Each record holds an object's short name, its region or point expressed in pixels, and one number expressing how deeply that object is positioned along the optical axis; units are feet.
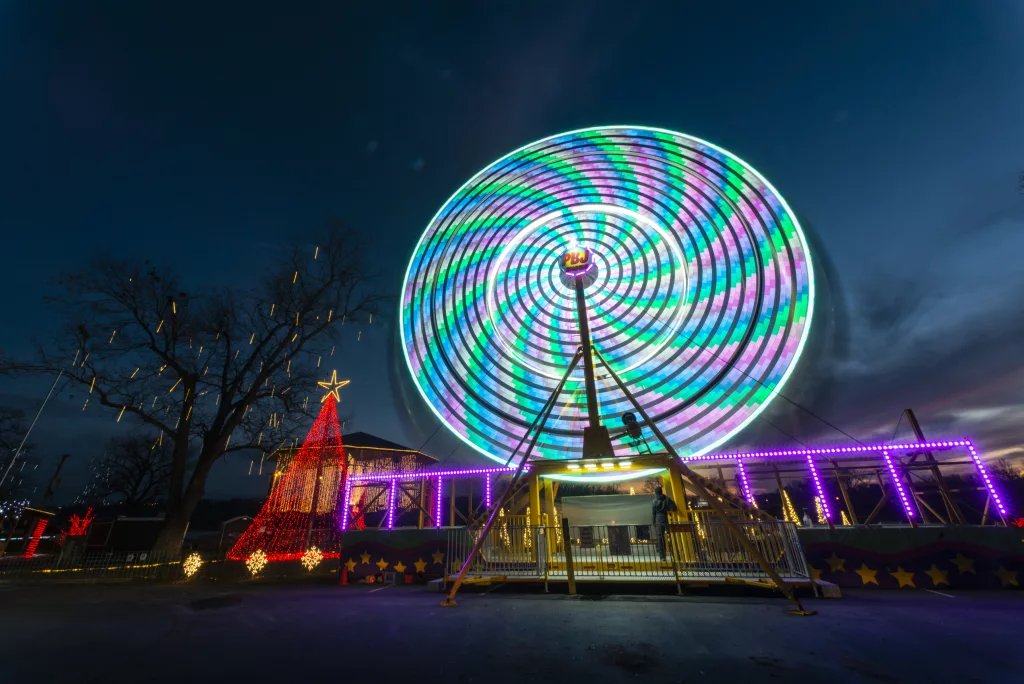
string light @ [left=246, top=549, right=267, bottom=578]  48.34
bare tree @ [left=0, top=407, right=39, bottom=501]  90.58
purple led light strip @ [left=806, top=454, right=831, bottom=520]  41.04
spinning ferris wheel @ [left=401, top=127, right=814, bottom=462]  42.68
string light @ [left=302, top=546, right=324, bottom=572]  52.75
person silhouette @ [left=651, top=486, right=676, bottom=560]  33.87
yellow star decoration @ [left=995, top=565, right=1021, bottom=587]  31.50
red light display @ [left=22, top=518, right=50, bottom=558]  95.32
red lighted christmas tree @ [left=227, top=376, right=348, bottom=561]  54.24
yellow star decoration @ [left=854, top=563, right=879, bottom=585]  34.30
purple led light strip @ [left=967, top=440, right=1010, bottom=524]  35.47
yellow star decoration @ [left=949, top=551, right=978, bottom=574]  32.58
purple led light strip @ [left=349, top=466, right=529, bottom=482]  48.25
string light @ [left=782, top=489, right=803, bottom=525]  45.87
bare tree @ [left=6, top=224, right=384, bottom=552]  52.60
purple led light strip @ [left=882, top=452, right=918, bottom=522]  37.57
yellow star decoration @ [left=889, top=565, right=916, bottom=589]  33.47
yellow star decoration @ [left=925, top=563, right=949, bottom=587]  32.96
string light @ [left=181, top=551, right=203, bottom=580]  47.24
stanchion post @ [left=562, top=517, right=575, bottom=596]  29.50
